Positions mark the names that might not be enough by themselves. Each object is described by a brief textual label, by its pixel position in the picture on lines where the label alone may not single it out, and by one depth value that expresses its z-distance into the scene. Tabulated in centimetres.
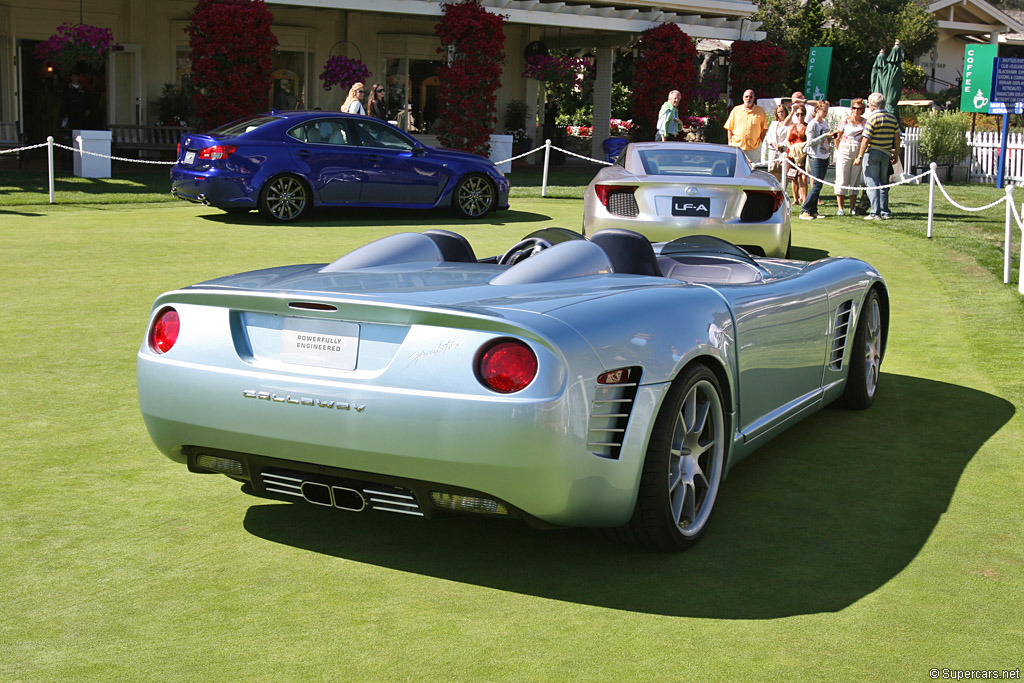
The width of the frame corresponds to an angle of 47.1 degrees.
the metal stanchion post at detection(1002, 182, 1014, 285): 1083
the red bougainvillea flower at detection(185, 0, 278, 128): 2111
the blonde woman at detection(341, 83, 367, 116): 1842
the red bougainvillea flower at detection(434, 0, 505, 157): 2419
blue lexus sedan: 1473
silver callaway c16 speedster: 348
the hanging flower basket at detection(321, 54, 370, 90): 2481
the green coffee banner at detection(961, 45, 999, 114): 2645
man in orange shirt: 1875
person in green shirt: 2064
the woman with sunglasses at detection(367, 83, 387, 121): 1923
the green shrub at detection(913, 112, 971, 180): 2603
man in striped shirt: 1689
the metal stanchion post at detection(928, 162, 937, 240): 1535
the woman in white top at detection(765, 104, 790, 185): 1886
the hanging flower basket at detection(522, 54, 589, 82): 2850
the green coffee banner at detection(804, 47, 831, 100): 3391
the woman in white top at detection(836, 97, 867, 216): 1730
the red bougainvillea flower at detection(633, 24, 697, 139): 2812
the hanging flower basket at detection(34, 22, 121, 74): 2097
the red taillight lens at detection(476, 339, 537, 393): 347
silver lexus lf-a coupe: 1074
